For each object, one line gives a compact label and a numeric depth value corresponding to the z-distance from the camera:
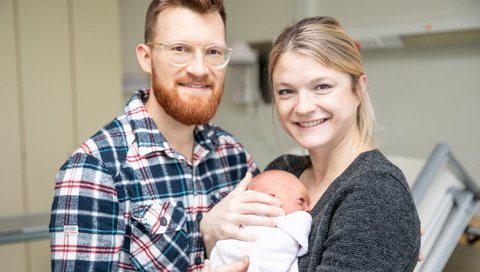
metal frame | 1.85
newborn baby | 1.18
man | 1.24
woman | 1.04
